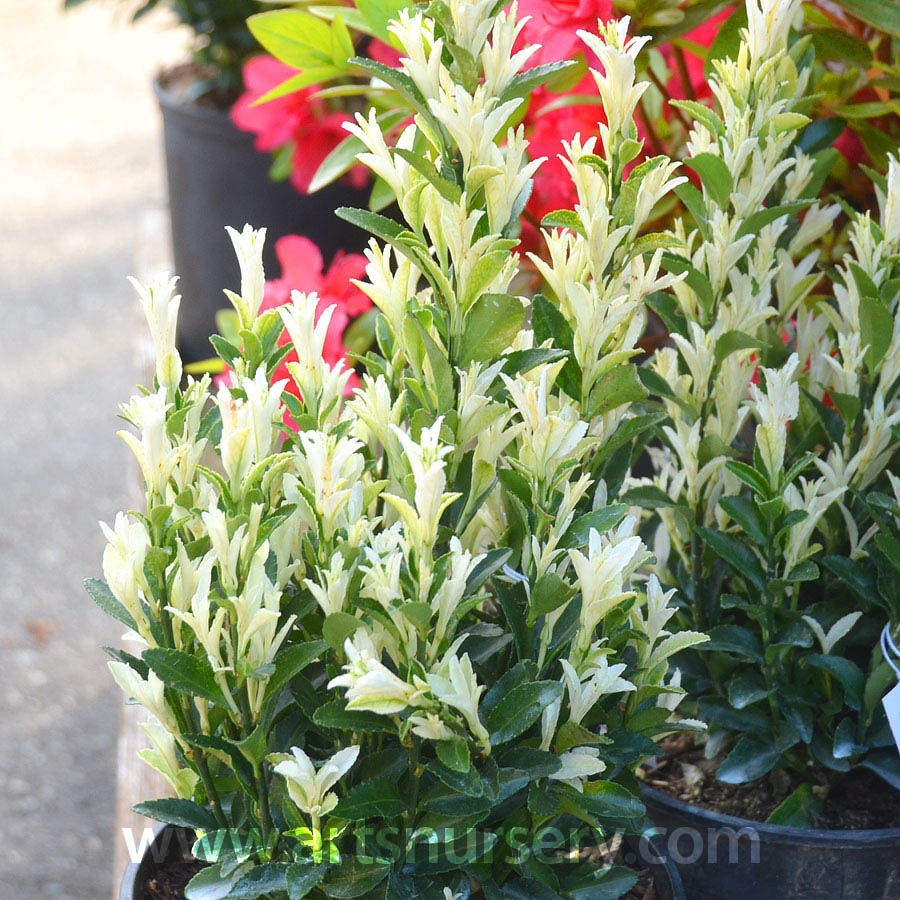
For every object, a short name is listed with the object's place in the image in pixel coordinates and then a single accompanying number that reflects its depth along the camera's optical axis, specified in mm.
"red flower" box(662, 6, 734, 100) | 1297
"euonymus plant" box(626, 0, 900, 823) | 1057
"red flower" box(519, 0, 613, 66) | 1156
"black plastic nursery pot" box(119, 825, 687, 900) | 1031
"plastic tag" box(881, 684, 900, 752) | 1048
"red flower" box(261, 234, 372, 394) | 1329
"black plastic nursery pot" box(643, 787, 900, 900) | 1071
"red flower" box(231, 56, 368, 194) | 1767
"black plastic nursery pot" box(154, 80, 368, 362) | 2163
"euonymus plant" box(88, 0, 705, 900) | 944
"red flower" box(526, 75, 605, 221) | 1277
